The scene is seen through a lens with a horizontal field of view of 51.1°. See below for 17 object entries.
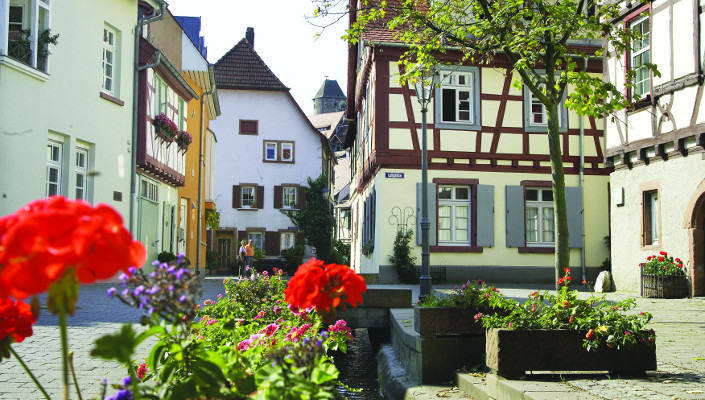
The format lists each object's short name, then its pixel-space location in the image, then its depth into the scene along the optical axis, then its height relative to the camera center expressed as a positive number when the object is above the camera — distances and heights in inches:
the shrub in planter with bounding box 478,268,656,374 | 188.4 -21.9
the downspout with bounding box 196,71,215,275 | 1078.8 +101.7
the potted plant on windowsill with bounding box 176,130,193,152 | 887.6 +126.1
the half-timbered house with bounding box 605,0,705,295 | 493.0 +71.1
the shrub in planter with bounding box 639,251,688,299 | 502.0 -21.6
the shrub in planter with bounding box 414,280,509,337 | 226.4 -20.9
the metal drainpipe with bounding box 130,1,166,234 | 693.3 +120.7
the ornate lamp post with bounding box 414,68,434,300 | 435.8 +47.1
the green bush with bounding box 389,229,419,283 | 735.1 -14.8
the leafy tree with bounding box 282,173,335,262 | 1438.2 +46.0
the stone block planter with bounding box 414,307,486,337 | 232.5 -24.4
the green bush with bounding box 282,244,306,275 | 1299.2 -25.7
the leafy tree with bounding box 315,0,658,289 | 355.9 +109.3
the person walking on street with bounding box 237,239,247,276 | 1012.5 -15.1
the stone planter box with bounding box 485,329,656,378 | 188.2 -27.7
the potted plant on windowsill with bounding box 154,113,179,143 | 775.1 +122.9
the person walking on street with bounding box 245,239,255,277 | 1025.5 -15.2
